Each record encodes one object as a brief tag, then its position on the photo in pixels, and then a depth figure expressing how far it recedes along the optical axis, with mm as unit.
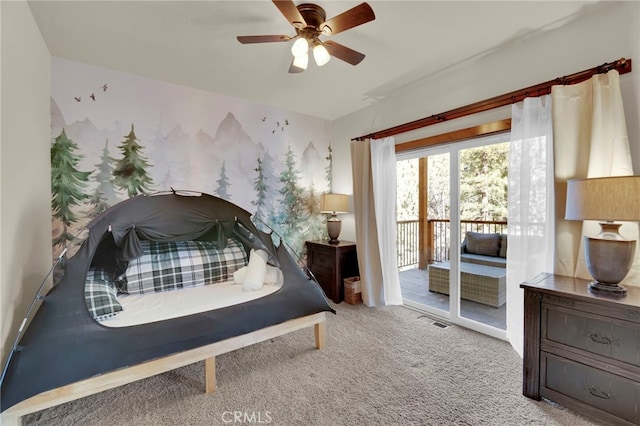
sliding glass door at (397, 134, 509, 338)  2588
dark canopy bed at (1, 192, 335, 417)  1401
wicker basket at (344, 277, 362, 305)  3410
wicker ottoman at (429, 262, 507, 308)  2707
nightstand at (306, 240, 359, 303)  3490
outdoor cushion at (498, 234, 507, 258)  2572
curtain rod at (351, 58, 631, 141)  1768
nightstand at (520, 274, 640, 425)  1433
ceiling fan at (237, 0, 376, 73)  1554
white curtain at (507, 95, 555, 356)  2047
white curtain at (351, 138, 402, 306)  3270
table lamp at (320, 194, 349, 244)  3672
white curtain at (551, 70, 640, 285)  1718
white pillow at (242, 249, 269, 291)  2334
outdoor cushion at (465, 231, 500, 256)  2664
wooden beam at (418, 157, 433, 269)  3188
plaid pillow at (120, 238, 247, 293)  2359
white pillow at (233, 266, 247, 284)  2590
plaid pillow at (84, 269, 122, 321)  1710
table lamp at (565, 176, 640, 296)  1446
